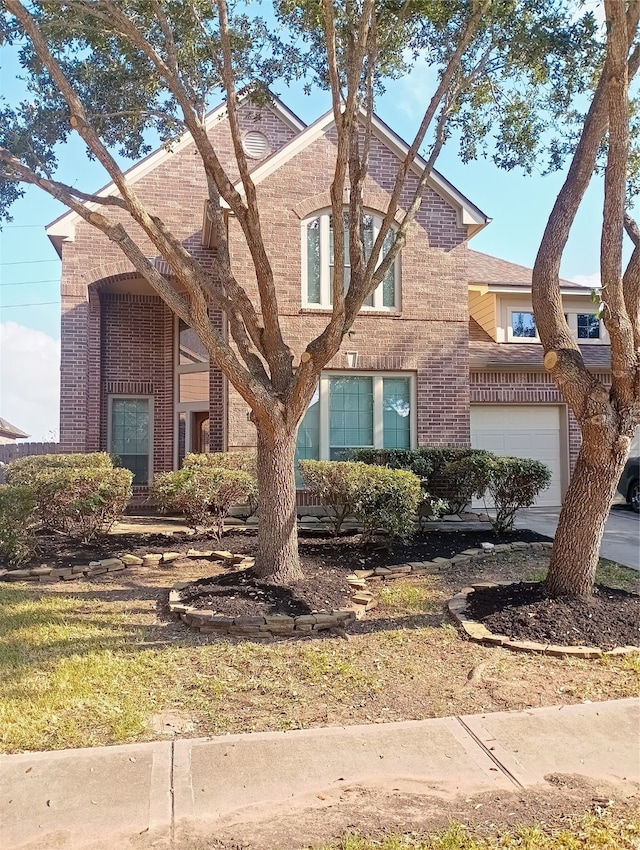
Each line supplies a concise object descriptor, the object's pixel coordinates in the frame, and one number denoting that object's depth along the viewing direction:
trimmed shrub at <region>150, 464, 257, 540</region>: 8.44
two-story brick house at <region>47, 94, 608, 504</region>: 12.08
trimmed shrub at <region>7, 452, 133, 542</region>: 8.00
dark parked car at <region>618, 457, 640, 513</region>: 13.91
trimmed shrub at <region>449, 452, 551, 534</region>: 9.71
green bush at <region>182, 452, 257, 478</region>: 9.45
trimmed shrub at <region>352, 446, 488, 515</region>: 10.94
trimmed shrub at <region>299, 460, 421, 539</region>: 7.85
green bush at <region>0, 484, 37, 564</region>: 7.53
